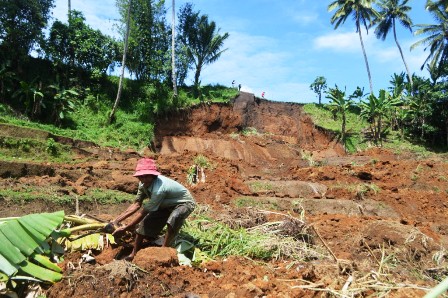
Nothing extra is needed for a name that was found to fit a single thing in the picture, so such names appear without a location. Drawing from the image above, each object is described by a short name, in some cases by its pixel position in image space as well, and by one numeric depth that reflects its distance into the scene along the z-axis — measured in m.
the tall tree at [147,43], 24.94
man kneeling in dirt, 5.39
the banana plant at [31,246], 3.71
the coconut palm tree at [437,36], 31.39
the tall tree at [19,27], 19.67
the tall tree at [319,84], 32.59
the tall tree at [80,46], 22.02
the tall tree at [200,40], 28.08
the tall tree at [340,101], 27.22
